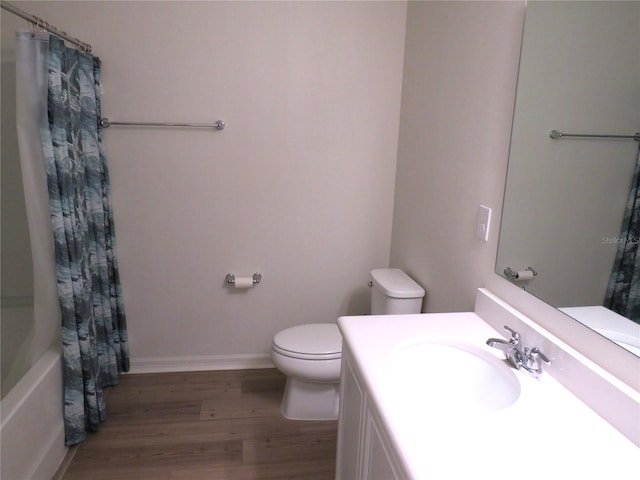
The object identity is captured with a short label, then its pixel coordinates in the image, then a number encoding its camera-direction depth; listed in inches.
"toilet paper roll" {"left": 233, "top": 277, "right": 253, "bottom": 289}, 98.6
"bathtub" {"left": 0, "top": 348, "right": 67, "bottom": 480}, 58.6
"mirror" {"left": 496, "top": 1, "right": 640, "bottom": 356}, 39.4
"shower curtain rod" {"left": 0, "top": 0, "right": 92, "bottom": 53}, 58.1
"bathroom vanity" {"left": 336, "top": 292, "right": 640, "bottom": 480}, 32.7
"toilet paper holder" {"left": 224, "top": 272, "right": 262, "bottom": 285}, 99.6
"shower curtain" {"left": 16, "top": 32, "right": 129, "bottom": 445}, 66.9
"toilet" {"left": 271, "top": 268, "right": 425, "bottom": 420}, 80.4
